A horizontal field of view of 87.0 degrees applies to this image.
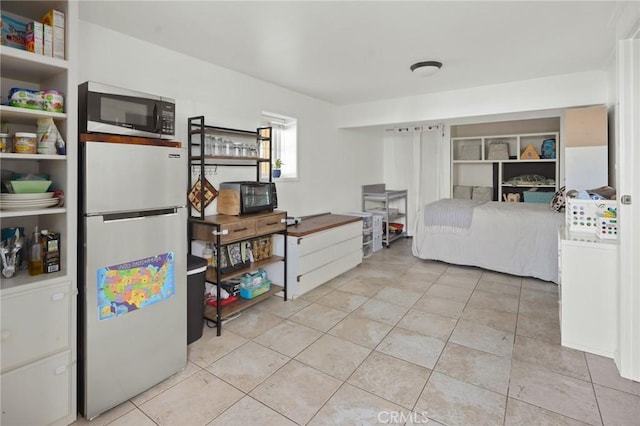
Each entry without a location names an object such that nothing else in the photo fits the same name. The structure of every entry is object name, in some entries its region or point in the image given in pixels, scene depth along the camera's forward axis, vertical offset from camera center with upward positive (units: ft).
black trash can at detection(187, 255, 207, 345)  8.27 -2.08
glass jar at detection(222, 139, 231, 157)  10.13 +1.98
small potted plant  13.16 +1.81
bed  12.98 -0.96
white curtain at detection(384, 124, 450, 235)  18.54 +2.96
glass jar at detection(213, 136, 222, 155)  9.94 +1.99
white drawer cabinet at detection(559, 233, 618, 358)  7.73 -1.90
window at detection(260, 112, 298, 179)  14.10 +2.87
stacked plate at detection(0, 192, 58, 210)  5.12 +0.20
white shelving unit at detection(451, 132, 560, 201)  18.60 +2.83
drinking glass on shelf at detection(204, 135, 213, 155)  9.86 +1.98
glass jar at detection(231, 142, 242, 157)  10.39 +1.98
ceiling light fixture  10.55 +4.58
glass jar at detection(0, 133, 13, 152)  5.23 +1.12
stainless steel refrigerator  5.72 -0.99
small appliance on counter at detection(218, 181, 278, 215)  9.91 +0.48
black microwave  6.13 +2.00
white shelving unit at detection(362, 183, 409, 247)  19.03 +0.50
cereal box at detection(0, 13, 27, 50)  5.52 +3.01
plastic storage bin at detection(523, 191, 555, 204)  18.25 +0.89
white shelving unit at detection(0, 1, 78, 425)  4.96 -1.32
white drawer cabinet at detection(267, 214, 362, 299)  11.30 -1.36
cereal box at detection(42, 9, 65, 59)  5.44 +3.01
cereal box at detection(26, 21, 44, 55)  5.29 +2.77
